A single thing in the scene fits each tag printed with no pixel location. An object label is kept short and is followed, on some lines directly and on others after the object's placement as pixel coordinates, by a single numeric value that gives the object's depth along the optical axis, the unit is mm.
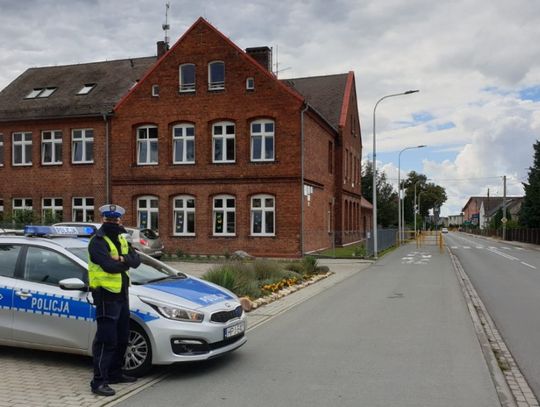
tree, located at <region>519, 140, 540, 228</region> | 52719
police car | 6457
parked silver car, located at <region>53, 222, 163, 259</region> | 23469
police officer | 5918
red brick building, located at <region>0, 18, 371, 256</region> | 28141
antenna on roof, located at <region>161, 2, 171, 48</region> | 37656
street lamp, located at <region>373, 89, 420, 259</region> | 27734
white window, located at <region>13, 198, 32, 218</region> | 32419
